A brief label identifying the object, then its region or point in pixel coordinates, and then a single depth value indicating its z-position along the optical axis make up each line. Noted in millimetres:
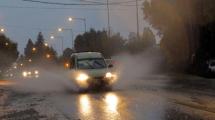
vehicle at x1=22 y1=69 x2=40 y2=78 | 75100
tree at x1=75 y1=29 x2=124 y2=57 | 82231
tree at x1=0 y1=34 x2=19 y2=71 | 134000
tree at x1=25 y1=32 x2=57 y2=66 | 113112
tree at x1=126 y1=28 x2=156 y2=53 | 74312
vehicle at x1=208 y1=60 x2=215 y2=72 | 50406
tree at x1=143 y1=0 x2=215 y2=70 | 54712
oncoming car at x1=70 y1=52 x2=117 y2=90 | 28750
